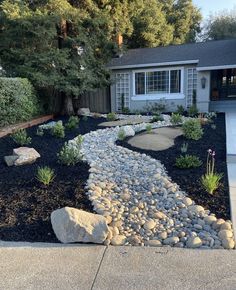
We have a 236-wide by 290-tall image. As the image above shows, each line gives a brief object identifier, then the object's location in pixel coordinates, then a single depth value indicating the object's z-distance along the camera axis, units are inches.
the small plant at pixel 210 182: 138.5
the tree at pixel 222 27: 906.7
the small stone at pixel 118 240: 106.1
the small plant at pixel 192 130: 249.3
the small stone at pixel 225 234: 105.5
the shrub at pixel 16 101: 308.8
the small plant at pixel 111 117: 377.2
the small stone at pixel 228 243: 101.4
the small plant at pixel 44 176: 148.7
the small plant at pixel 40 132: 276.6
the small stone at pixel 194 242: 103.1
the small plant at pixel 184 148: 208.0
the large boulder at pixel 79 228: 106.7
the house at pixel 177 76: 442.2
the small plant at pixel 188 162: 174.4
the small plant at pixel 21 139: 233.8
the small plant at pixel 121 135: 251.2
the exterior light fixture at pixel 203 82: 437.9
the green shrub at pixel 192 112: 409.3
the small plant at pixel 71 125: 309.2
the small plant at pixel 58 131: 265.7
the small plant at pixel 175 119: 314.1
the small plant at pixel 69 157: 176.6
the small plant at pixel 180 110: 430.0
